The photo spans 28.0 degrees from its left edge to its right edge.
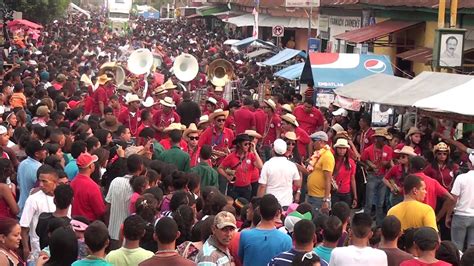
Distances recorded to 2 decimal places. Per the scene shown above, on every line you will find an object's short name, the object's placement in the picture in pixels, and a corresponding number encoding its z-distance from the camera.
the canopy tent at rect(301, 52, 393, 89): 17.62
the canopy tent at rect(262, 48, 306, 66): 26.91
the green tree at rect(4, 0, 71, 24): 40.25
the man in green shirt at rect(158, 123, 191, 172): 11.43
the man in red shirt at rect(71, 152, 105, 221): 9.16
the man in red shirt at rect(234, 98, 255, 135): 15.41
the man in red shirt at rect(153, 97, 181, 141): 14.91
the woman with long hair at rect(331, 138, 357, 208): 12.11
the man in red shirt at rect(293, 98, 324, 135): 16.09
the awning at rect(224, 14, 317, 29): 41.28
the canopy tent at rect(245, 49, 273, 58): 32.88
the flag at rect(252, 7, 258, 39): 35.12
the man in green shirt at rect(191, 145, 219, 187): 11.12
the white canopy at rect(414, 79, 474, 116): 12.01
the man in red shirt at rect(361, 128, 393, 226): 13.38
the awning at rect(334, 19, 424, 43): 23.08
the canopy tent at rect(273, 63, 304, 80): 22.66
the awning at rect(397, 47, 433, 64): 19.38
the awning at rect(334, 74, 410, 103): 14.75
